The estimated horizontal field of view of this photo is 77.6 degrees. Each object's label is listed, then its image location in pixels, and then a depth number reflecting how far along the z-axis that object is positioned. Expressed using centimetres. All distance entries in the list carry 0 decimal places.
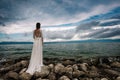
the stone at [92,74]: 368
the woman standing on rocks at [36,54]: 344
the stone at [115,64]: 489
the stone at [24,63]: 443
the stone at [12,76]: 350
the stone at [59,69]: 379
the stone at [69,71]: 359
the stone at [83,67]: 410
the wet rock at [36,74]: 339
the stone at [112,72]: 392
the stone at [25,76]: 337
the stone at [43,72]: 341
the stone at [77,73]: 366
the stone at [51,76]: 347
